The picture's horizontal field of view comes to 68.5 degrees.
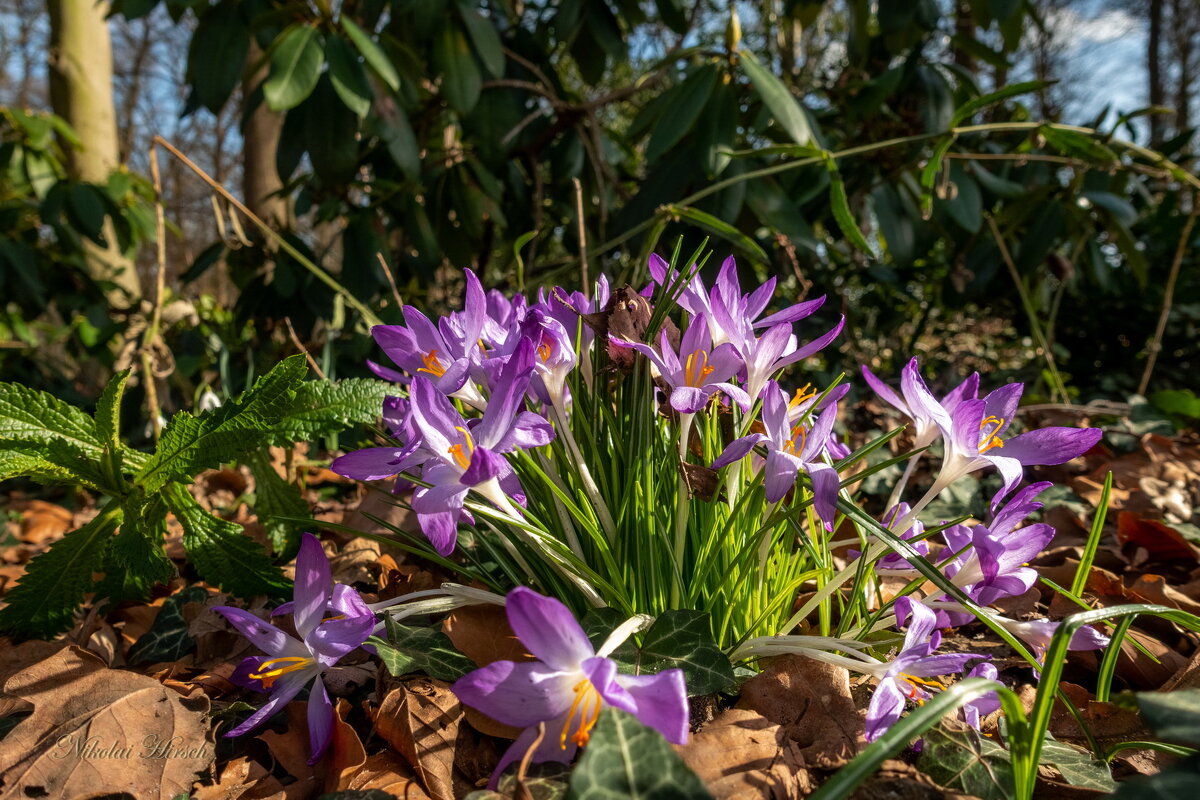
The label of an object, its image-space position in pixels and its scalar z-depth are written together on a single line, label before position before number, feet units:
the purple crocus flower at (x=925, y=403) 0.97
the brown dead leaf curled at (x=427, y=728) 0.92
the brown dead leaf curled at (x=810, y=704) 0.93
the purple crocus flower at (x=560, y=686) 0.74
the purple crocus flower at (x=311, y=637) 0.93
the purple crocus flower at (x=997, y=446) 0.93
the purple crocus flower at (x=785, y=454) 0.86
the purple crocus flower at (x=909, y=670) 0.86
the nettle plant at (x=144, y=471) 1.12
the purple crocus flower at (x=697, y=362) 0.96
